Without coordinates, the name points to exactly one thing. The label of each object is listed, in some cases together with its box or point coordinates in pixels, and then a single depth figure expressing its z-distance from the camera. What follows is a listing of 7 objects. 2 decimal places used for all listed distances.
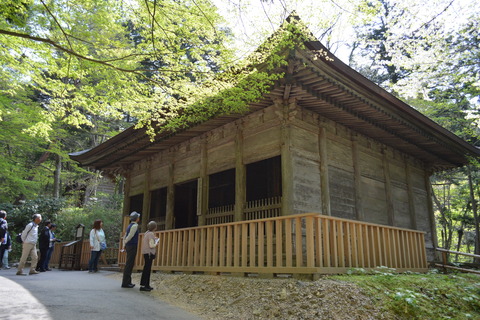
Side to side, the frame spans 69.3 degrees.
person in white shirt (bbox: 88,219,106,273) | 11.01
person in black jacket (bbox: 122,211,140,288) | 7.02
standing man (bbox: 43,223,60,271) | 11.12
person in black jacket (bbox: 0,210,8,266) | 9.61
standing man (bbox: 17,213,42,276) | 9.21
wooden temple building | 6.94
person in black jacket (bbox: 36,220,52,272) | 11.00
